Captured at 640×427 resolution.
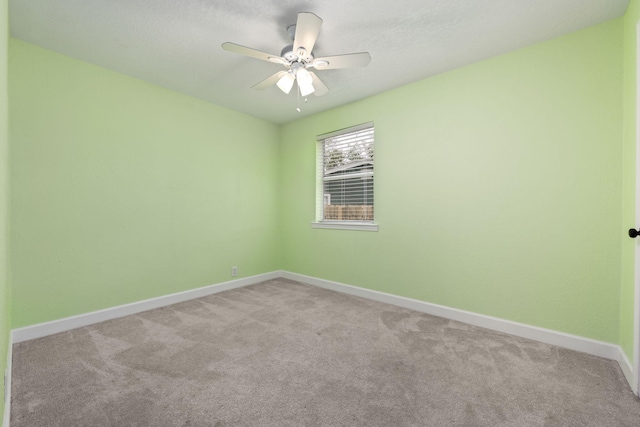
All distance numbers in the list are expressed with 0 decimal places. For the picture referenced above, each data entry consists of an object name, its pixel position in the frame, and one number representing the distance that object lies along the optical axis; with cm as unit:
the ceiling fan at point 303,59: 172
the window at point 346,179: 348
